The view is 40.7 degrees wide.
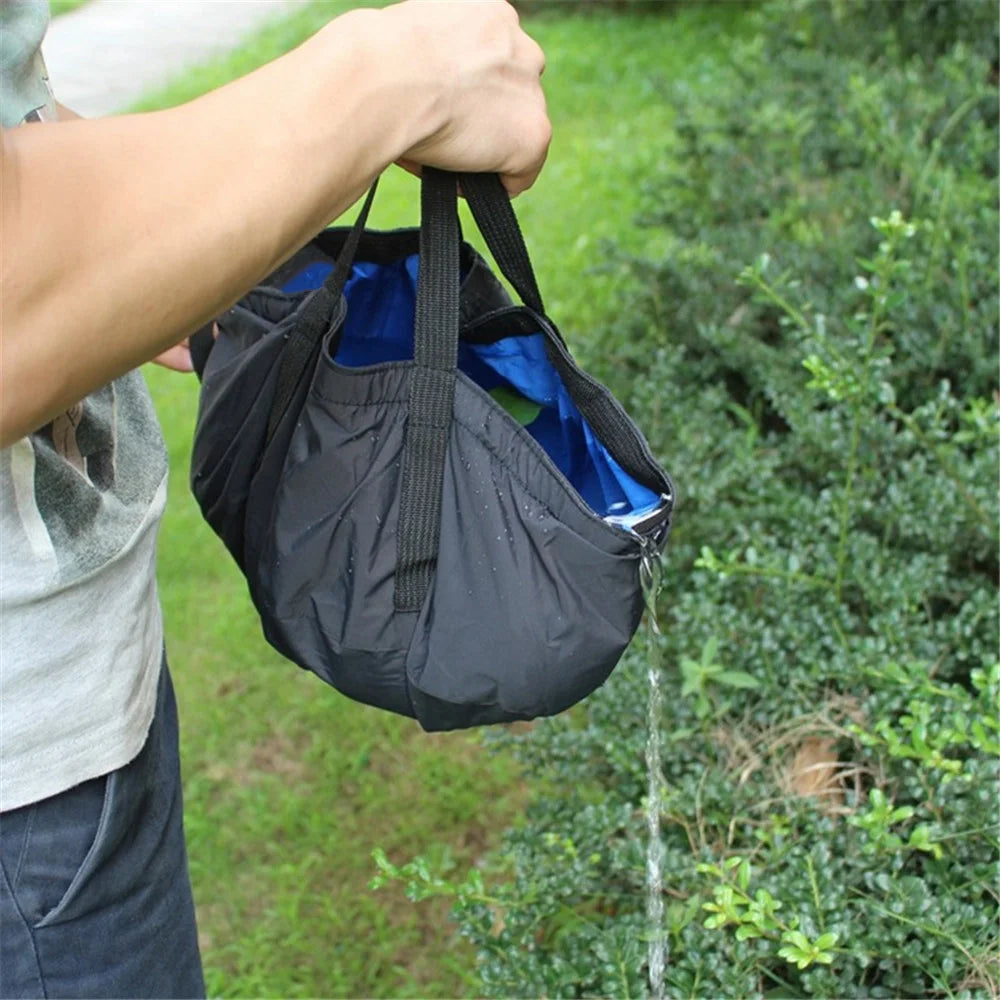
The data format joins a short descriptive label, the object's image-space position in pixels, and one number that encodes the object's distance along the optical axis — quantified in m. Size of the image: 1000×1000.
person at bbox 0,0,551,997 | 1.04
